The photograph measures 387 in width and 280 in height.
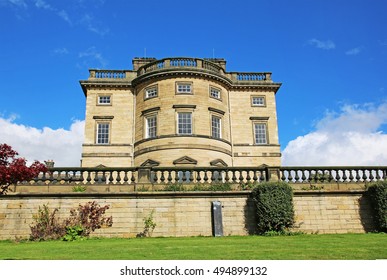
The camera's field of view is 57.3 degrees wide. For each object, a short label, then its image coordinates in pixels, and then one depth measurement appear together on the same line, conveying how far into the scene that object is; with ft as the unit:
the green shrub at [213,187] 49.77
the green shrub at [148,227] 46.34
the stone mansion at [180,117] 90.48
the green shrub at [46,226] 44.19
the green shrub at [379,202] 46.65
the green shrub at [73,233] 43.26
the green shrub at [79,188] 49.21
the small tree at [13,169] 43.49
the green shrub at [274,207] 45.03
